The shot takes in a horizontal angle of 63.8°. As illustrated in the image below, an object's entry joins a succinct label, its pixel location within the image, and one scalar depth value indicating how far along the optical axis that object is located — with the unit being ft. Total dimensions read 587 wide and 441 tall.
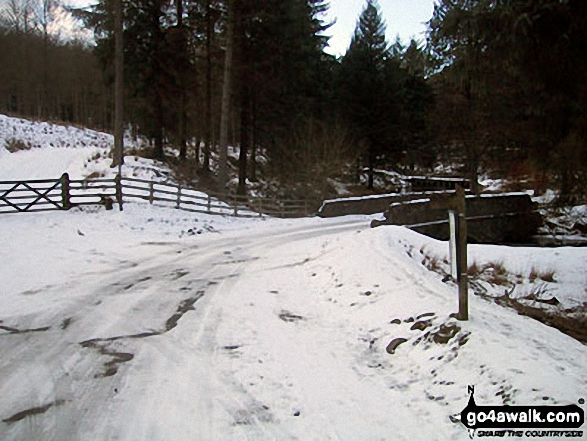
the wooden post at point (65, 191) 55.62
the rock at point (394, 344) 17.19
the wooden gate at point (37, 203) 52.90
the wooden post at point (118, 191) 57.93
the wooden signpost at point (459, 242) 17.11
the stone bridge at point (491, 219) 60.64
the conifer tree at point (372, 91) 132.05
